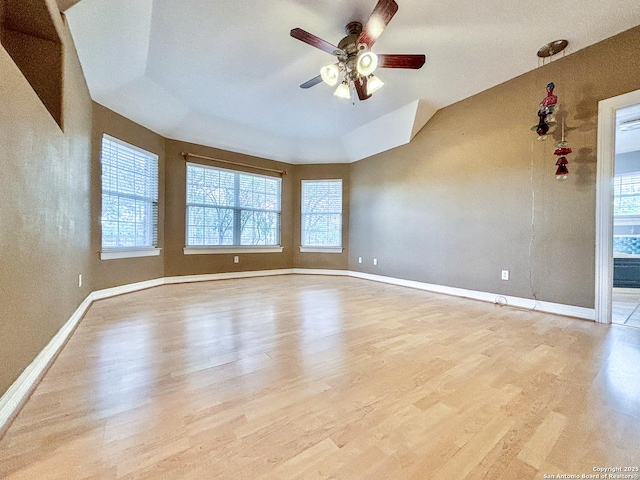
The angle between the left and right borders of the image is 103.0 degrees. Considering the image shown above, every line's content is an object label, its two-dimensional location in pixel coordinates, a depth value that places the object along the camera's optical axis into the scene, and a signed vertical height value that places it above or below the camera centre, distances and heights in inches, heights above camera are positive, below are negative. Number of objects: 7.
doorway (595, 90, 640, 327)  94.5 +3.5
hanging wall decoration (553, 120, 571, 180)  100.7 +32.1
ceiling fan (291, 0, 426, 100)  75.2 +62.7
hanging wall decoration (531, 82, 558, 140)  99.2 +50.6
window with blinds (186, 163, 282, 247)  179.5 +21.8
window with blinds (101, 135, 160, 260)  130.1 +19.8
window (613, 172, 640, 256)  201.9 +21.3
